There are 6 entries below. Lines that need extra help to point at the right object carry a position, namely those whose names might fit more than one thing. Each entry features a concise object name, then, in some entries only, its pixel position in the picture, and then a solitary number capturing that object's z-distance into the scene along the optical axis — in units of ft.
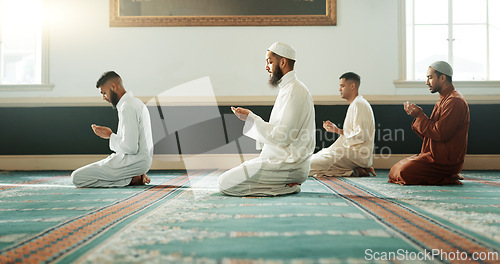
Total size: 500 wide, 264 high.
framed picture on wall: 19.44
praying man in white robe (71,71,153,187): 12.79
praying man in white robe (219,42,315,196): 10.48
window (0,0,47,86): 19.94
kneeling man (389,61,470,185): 12.94
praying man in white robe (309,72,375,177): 15.94
